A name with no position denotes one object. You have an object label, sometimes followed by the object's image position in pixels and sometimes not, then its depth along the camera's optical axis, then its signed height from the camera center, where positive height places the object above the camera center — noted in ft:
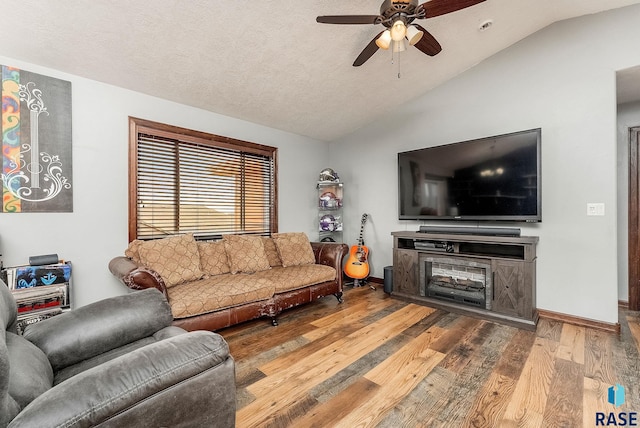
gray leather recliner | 2.40 -1.72
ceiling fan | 6.09 +4.44
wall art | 7.23 +1.94
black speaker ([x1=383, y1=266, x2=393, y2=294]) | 12.37 -2.95
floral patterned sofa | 7.57 -2.06
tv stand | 9.00 -2.22
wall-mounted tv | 9.40 +1.25
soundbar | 9.81 -0.66
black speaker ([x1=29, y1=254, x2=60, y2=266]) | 7.01 -1.13
